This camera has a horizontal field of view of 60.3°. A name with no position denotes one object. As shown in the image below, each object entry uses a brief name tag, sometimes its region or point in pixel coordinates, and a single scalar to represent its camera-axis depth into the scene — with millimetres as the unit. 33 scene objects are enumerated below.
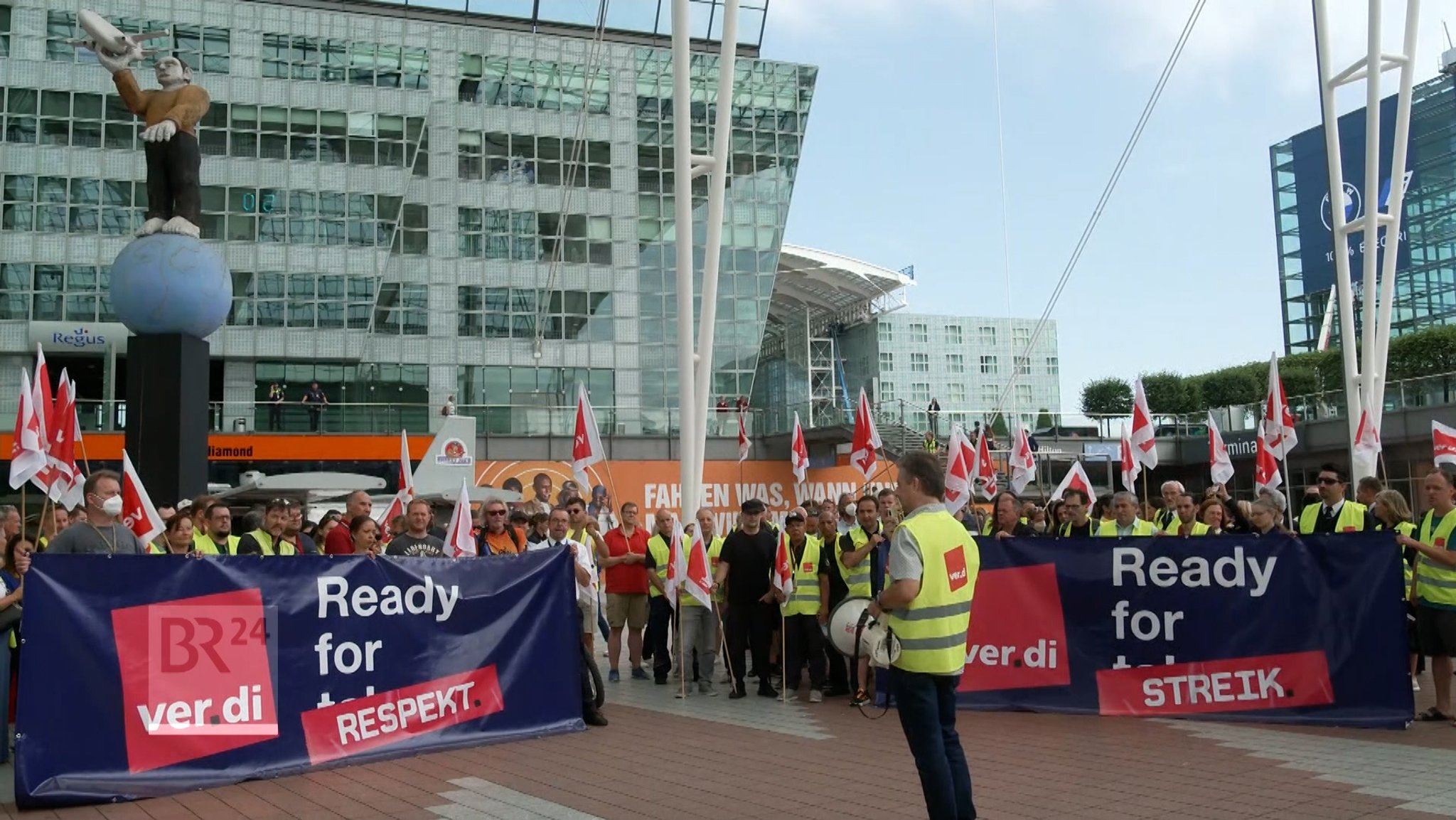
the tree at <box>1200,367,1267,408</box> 57656
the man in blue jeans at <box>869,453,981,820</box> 5910
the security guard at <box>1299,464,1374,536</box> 11891
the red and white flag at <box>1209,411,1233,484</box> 18094
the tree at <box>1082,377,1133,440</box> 64613
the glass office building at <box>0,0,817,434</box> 39844
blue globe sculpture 15617
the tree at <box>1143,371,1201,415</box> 62188
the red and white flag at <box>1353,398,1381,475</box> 17500
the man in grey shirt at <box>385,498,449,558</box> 10336
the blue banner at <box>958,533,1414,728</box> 9820
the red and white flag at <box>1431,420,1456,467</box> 14844
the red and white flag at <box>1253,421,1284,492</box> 17344
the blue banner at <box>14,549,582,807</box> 7711
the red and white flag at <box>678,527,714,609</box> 12484
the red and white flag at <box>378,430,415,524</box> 14706
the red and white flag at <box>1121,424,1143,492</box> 18234
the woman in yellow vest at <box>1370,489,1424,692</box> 10297
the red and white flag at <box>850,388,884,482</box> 17312
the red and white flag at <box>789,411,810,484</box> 23698
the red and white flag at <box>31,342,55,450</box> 10656
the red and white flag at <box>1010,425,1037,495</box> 19750
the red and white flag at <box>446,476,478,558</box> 10578
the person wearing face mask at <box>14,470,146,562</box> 8734
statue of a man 16375
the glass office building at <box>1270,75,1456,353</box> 70375
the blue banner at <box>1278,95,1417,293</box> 75250
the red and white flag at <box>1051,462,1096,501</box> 16031
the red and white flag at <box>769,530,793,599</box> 12242
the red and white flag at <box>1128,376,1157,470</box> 17594
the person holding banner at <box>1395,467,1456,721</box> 9672
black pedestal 15570
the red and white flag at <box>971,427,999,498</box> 20156
